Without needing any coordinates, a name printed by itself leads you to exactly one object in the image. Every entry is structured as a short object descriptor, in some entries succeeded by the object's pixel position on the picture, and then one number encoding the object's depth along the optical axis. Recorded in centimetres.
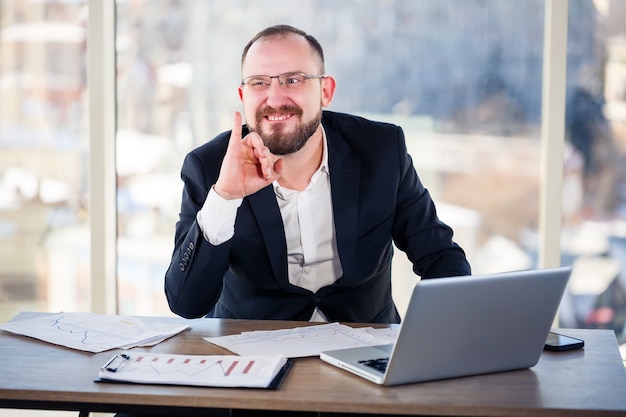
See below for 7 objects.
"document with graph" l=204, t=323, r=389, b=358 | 276
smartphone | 280
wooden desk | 254
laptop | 256
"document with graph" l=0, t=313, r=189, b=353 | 280
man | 316
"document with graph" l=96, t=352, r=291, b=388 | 260
